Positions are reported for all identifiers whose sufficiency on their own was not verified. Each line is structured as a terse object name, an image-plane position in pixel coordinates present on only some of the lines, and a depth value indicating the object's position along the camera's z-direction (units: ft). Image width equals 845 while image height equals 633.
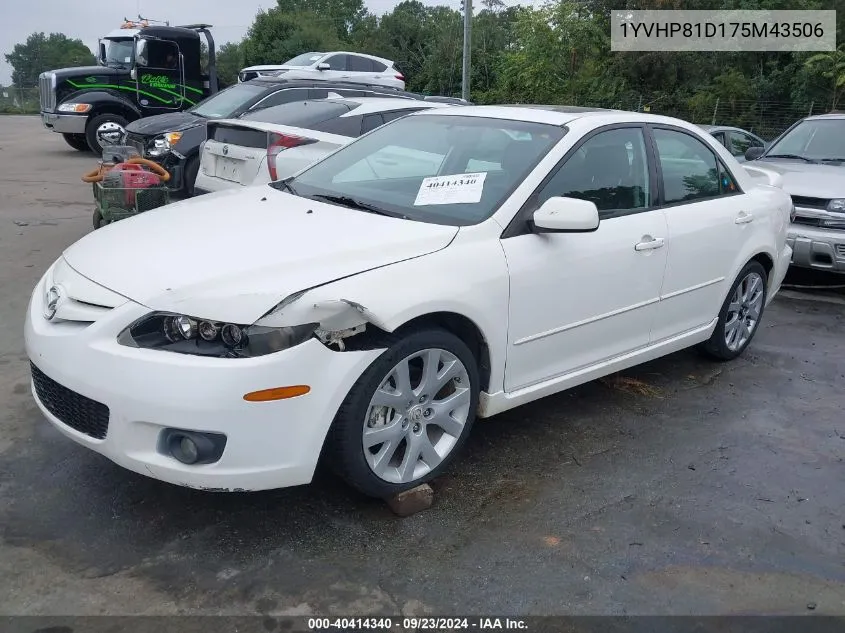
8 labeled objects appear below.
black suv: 31.53
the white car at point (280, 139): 22.18
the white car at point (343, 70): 59.82
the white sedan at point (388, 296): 9.28
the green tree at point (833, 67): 65.98
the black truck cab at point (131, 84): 48.52
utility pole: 60.19
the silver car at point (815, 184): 23.03
